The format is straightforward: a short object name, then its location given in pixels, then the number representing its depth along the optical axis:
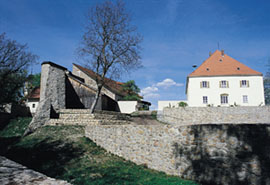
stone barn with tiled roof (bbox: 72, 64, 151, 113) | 31.11
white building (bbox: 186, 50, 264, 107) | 29.61
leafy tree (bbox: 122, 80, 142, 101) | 37.10
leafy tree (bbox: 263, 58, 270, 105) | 40.08
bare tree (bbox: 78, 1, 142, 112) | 20.44
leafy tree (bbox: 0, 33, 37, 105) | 17.69
